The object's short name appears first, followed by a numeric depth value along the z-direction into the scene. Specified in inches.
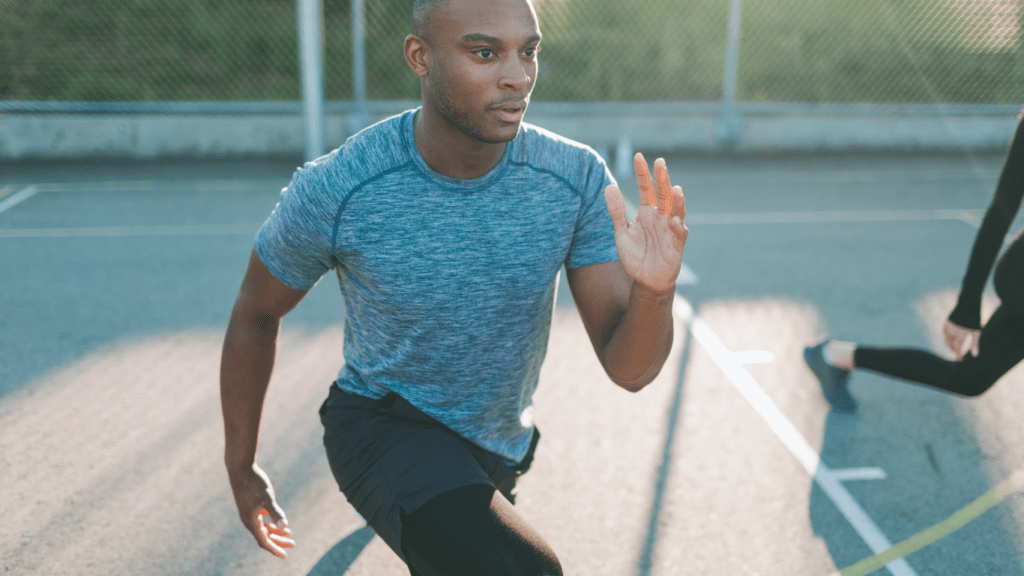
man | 70.9
